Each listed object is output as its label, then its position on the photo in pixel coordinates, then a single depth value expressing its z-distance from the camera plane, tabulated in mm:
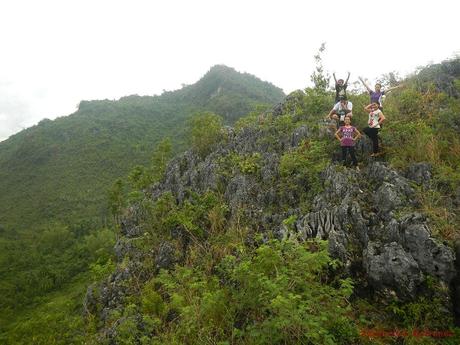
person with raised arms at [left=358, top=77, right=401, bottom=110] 9700
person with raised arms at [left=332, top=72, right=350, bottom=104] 10266
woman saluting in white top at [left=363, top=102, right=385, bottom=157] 8871
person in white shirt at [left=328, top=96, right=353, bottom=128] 9758
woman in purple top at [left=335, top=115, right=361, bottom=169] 8734
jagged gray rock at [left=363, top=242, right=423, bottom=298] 6098
